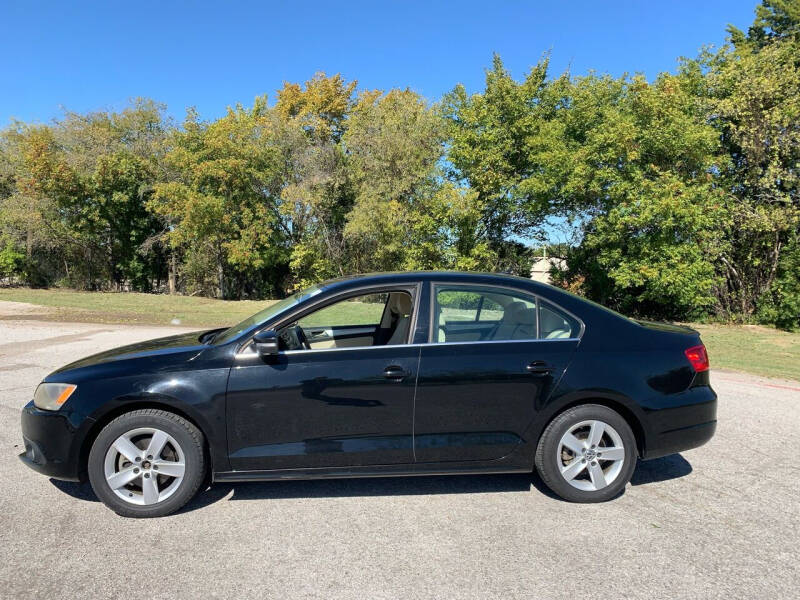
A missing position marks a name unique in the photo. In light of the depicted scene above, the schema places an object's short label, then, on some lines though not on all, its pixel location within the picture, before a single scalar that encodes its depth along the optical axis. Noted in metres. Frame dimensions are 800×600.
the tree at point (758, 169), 17.56
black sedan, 3.54
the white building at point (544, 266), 24.83
